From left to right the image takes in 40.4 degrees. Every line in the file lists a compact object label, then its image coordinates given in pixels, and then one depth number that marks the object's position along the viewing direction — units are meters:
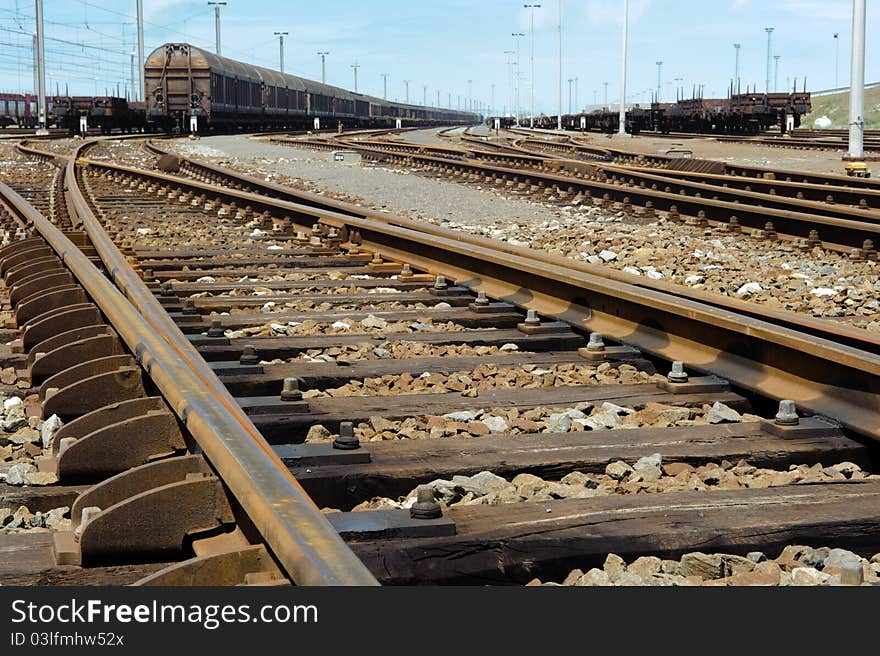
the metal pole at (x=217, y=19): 73.44
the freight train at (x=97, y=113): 49.16
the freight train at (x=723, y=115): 47.41
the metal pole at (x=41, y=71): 43.91
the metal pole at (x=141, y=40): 44.91
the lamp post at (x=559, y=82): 64.31
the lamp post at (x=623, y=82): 44.28
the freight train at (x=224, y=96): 42.88
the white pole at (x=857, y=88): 18.27
